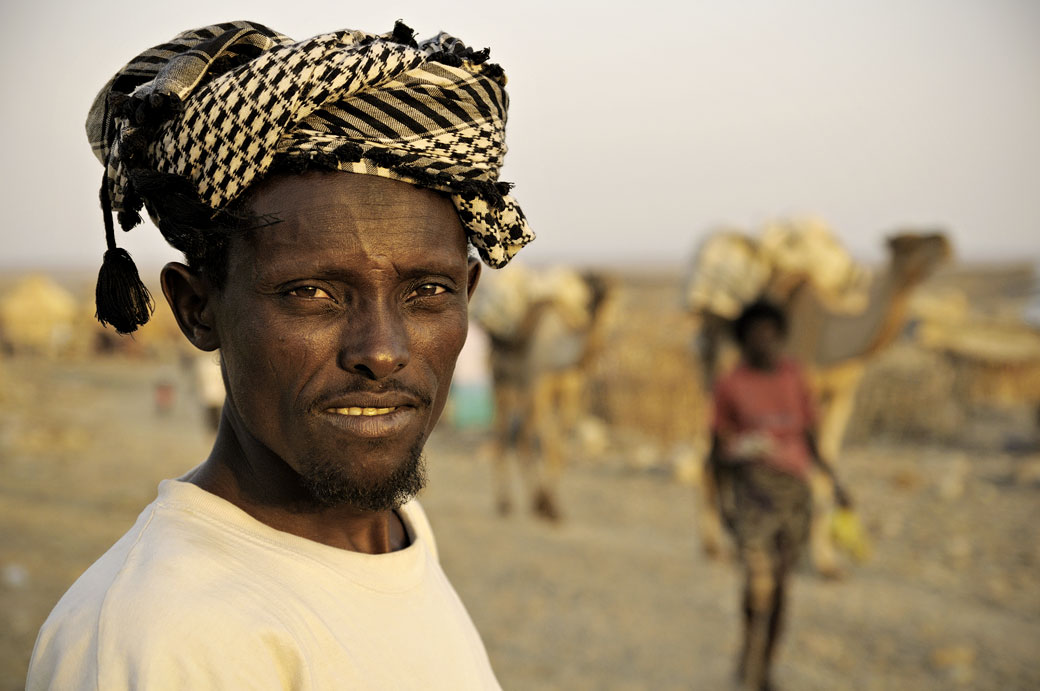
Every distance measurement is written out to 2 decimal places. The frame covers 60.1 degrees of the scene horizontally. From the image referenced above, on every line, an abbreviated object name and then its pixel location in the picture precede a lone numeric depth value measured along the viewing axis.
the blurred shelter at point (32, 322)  25.70
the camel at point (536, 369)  10.52
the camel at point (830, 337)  7.73
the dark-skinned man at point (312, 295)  1.27
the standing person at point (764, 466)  5.34
